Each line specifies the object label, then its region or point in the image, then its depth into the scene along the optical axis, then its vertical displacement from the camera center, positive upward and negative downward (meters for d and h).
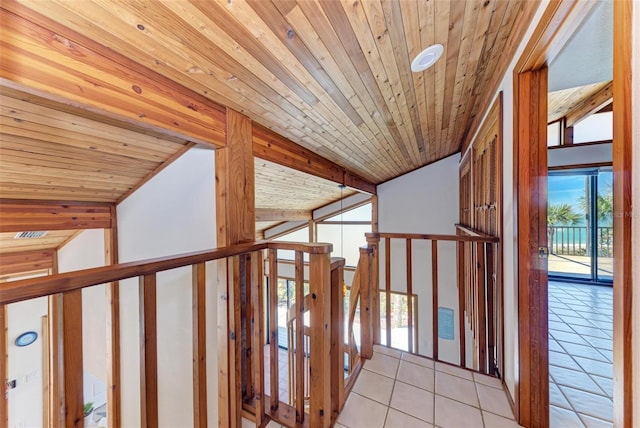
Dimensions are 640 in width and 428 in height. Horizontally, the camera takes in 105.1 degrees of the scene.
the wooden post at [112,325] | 2.16 -1.07
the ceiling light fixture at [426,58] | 1.46 +0.95
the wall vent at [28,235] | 2.33 -0.19
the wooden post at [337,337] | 1.37 -0.71
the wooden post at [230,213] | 1.51 +0.00
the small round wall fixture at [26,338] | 2.97 -1.51
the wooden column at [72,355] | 0.71 -0.41
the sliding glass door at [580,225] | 3.94 -0.26
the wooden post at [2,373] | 0.59 -0.43
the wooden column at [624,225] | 0.60 -0.04
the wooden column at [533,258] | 1.24 -0.24
